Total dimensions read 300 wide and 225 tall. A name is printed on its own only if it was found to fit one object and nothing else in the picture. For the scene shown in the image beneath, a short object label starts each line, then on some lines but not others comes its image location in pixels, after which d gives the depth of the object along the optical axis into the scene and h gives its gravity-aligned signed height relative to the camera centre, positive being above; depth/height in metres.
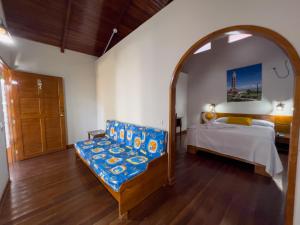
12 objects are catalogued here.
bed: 2.31 -0.84
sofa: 1.57 -0.87
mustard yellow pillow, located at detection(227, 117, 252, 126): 3.68 -0.49
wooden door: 3.06 -0.19
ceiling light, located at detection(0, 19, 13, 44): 1.66 +0.98
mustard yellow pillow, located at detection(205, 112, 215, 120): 5.02 -0.41
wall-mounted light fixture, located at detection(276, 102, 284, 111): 3.71 -0.06
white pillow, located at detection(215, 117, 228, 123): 4.16 -0.51
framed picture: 4.13 +0.70
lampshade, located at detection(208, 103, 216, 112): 5.07 -0.09
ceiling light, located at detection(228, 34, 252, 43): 4.15 +2.24
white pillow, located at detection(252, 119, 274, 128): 3.55 -0.55
